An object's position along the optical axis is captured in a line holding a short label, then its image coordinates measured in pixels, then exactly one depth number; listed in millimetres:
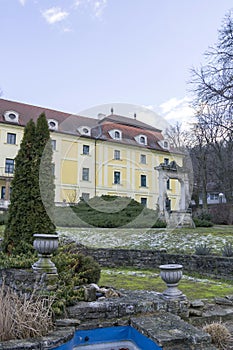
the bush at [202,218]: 14775
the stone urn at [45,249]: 3744
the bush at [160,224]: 13477
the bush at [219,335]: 3039
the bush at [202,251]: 8211
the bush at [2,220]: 14427
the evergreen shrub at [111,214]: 12574
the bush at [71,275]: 3400
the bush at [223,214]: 17578
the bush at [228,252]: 7539
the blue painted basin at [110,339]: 3020
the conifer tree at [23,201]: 5750
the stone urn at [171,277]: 3850
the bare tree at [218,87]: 11602
